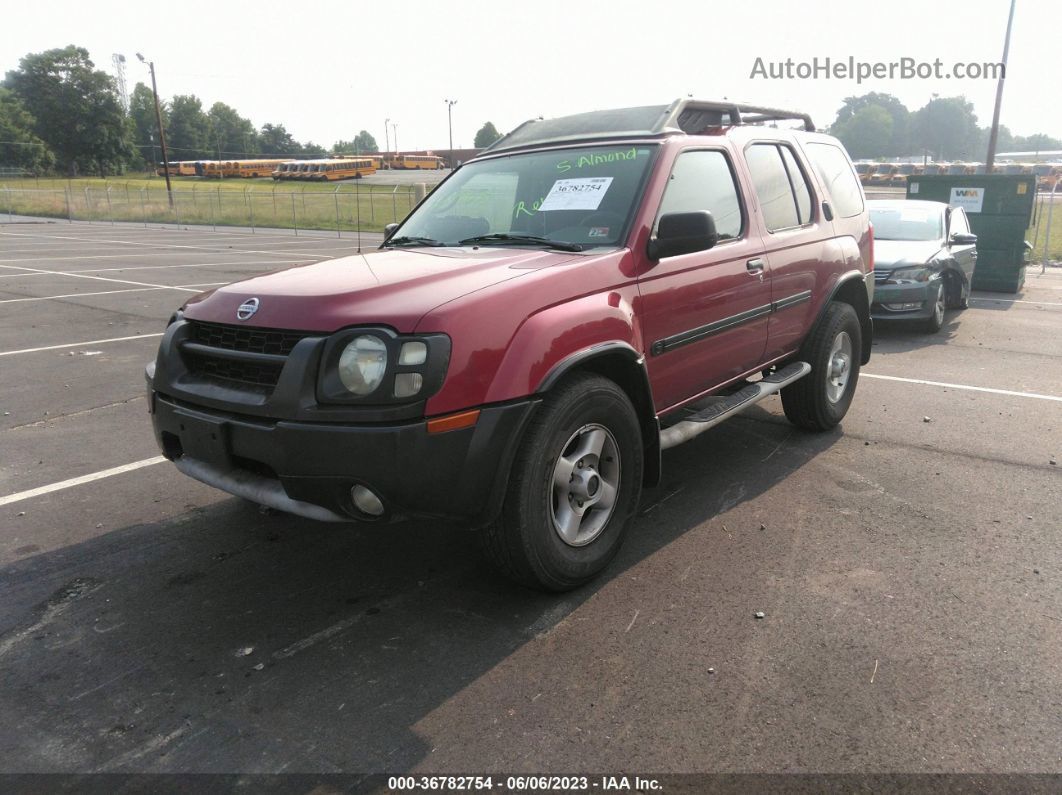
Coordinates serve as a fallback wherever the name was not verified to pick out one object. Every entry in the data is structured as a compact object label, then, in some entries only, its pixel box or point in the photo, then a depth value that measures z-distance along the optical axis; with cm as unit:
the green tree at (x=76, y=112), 9681
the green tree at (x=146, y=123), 12425
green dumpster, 1349
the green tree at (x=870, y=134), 14312
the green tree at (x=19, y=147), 9100
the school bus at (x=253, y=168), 8556
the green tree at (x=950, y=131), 14350
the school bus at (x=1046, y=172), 4882
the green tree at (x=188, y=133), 12106
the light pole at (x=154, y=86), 4975
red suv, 290
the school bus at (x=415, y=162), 9131
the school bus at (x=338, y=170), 7569
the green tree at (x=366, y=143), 16700
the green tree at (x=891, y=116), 14600
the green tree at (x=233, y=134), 12892
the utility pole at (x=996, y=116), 2347
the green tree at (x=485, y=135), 12141
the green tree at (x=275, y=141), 13500
